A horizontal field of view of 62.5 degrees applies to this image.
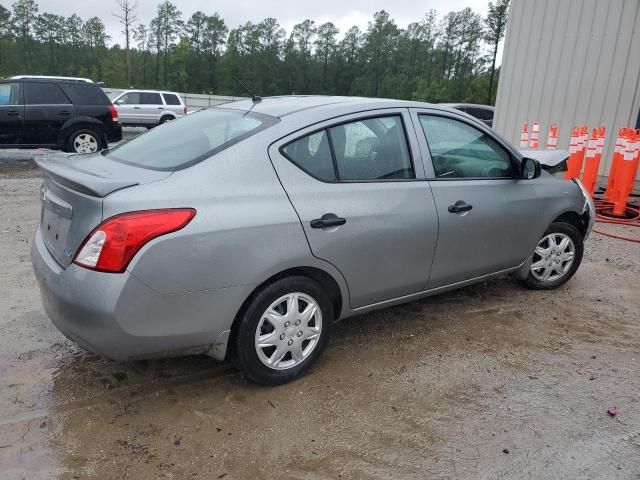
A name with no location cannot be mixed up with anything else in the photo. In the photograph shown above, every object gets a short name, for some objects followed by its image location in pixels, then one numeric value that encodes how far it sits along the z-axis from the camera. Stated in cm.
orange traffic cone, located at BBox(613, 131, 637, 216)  753
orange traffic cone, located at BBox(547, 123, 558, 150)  919
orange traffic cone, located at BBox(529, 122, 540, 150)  1018
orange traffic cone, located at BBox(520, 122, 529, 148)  1073
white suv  1989
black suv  1041
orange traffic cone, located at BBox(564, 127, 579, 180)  874
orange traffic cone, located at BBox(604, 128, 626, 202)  769
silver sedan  245
